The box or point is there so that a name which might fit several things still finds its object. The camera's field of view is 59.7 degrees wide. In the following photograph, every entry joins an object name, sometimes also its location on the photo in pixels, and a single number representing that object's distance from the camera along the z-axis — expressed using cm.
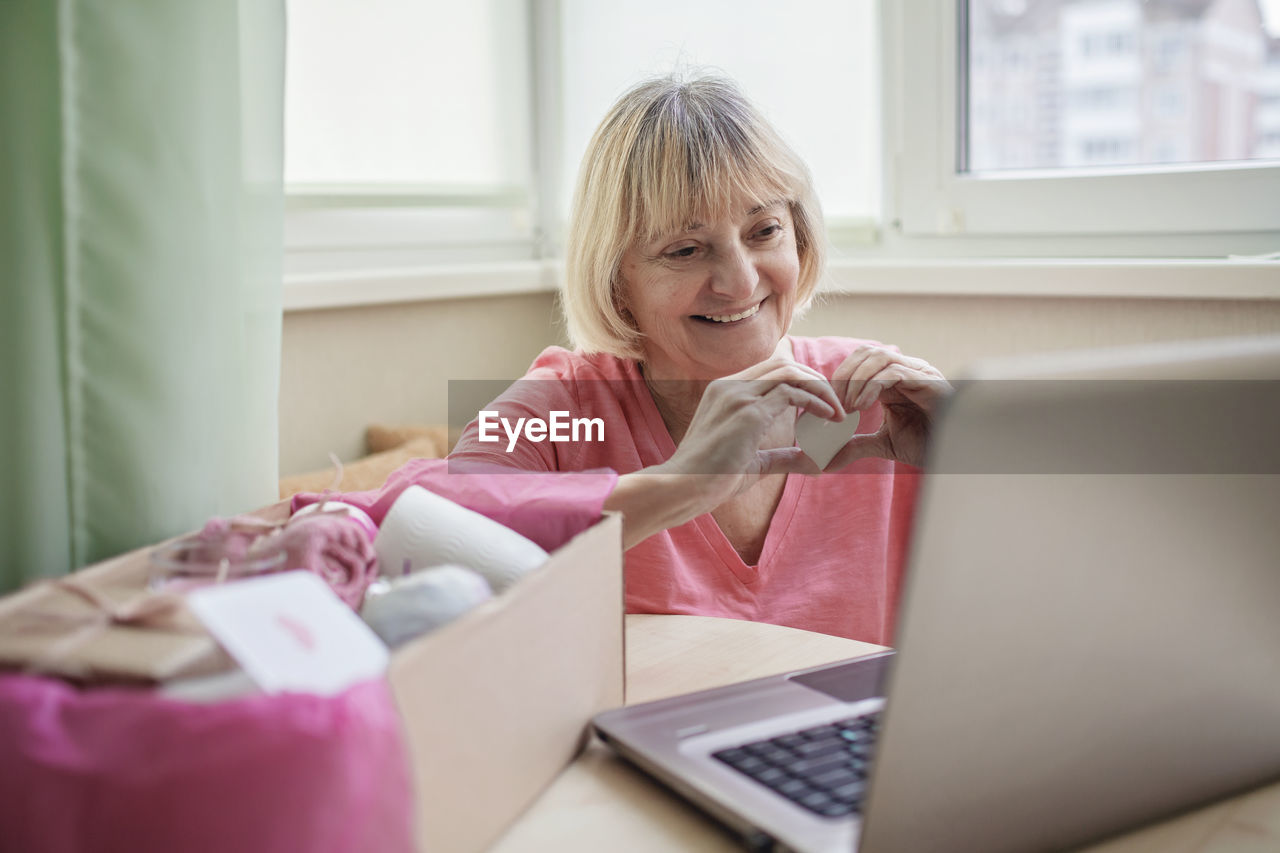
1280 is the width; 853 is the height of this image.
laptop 48
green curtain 75
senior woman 136
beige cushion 176
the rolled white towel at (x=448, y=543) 74
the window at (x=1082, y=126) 182
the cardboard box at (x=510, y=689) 55
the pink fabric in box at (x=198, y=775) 46
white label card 50
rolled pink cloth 70
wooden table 64
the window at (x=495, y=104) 212
